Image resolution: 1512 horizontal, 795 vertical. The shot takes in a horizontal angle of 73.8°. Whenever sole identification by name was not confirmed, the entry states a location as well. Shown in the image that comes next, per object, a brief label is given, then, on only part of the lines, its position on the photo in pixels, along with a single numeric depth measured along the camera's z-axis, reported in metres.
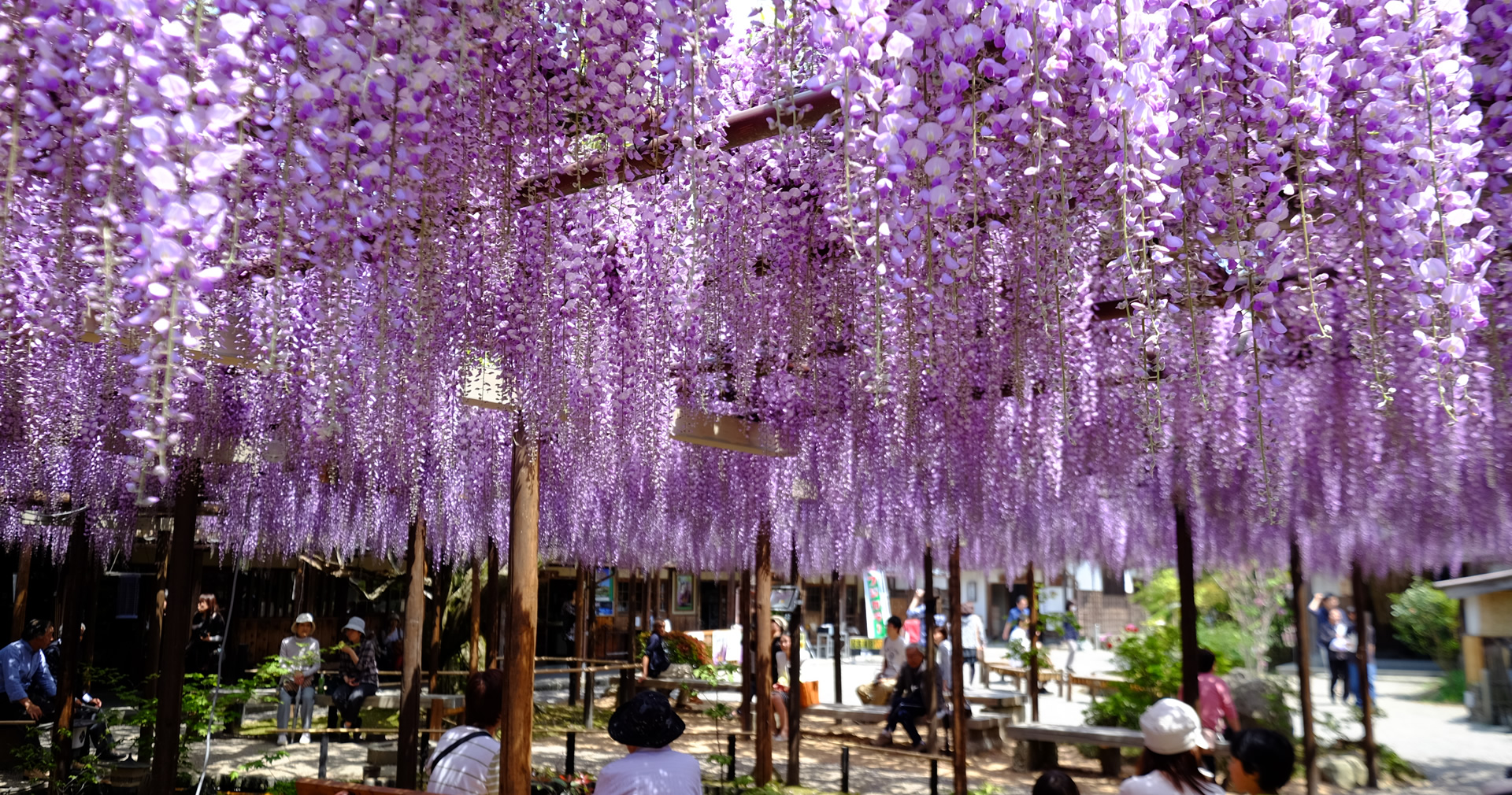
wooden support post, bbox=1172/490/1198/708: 6.70
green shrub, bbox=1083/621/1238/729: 9.43
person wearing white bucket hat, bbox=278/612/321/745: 8.95
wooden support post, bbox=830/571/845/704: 12.02
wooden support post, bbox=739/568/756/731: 10.01
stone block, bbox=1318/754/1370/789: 8.59
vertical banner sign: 19.30
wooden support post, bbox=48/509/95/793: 6.27
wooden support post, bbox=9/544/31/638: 9.27
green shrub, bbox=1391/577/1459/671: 15.34
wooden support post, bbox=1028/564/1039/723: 11.04
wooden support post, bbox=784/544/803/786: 7.96
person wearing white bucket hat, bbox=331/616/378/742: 9.86
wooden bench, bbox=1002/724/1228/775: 8.13
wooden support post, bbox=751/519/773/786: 7.39
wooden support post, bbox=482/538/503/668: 10.45
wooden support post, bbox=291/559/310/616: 13.76
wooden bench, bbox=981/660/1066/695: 14.31
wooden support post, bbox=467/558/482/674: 8.96
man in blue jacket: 7.04
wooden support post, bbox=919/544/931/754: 9.45
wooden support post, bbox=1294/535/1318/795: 7.58
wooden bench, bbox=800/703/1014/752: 9.98
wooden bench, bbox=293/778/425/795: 3.45
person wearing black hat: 3.22
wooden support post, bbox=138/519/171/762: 7.90
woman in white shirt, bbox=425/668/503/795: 3.55
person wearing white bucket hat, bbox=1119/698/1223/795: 2.94
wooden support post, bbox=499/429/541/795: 3.88
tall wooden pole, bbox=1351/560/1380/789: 8.47
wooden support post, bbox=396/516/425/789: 6.12
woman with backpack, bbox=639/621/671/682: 12.83
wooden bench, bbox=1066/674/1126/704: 12.69
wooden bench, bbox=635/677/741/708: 12.13
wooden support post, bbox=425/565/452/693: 11.00
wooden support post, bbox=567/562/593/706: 12.23
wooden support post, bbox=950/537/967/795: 7.22
